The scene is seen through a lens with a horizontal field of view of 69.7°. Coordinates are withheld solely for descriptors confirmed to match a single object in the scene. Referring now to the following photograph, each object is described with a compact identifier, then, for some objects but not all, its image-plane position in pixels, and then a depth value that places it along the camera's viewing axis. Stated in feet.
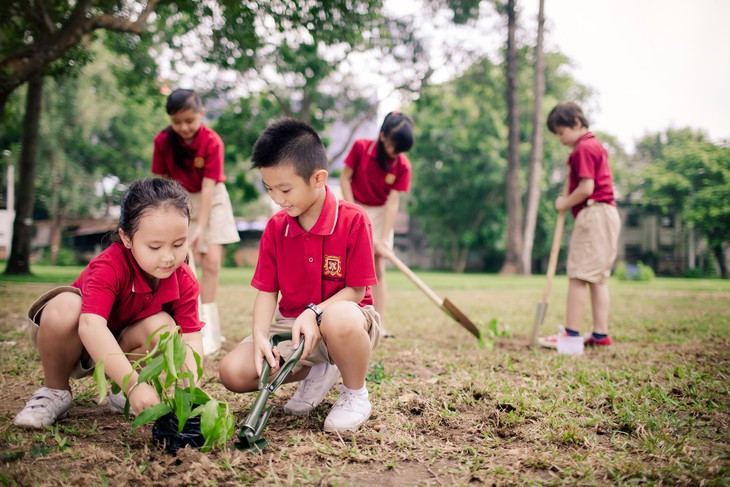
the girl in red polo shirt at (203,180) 12.21
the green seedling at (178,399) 5.71
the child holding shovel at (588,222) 13.12
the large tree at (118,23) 18.45
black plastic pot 6.11
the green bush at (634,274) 55.36
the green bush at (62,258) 83.71
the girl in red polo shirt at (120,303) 6.52
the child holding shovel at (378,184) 14.14
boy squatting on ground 6.98
